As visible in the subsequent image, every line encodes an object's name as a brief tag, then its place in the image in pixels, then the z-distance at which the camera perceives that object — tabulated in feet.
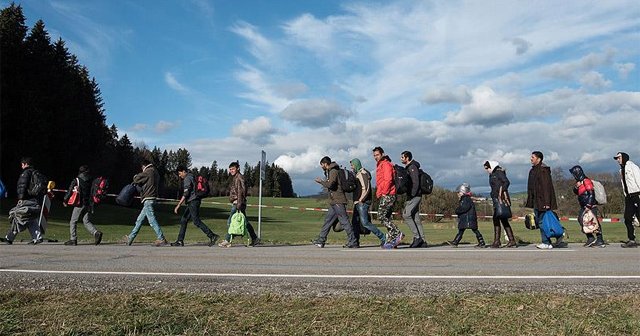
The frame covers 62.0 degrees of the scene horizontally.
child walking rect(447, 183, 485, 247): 41.78
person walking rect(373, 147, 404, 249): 38.83
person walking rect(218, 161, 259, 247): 42.09
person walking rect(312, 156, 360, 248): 39.42
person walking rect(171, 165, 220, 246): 41.78
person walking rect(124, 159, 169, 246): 40.93
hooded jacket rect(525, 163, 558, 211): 38.70
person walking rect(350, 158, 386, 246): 40.14
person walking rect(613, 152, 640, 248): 38.83
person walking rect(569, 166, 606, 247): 39.70
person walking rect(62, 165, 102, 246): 41.37
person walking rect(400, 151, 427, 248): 39.50
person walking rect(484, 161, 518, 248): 39.81
